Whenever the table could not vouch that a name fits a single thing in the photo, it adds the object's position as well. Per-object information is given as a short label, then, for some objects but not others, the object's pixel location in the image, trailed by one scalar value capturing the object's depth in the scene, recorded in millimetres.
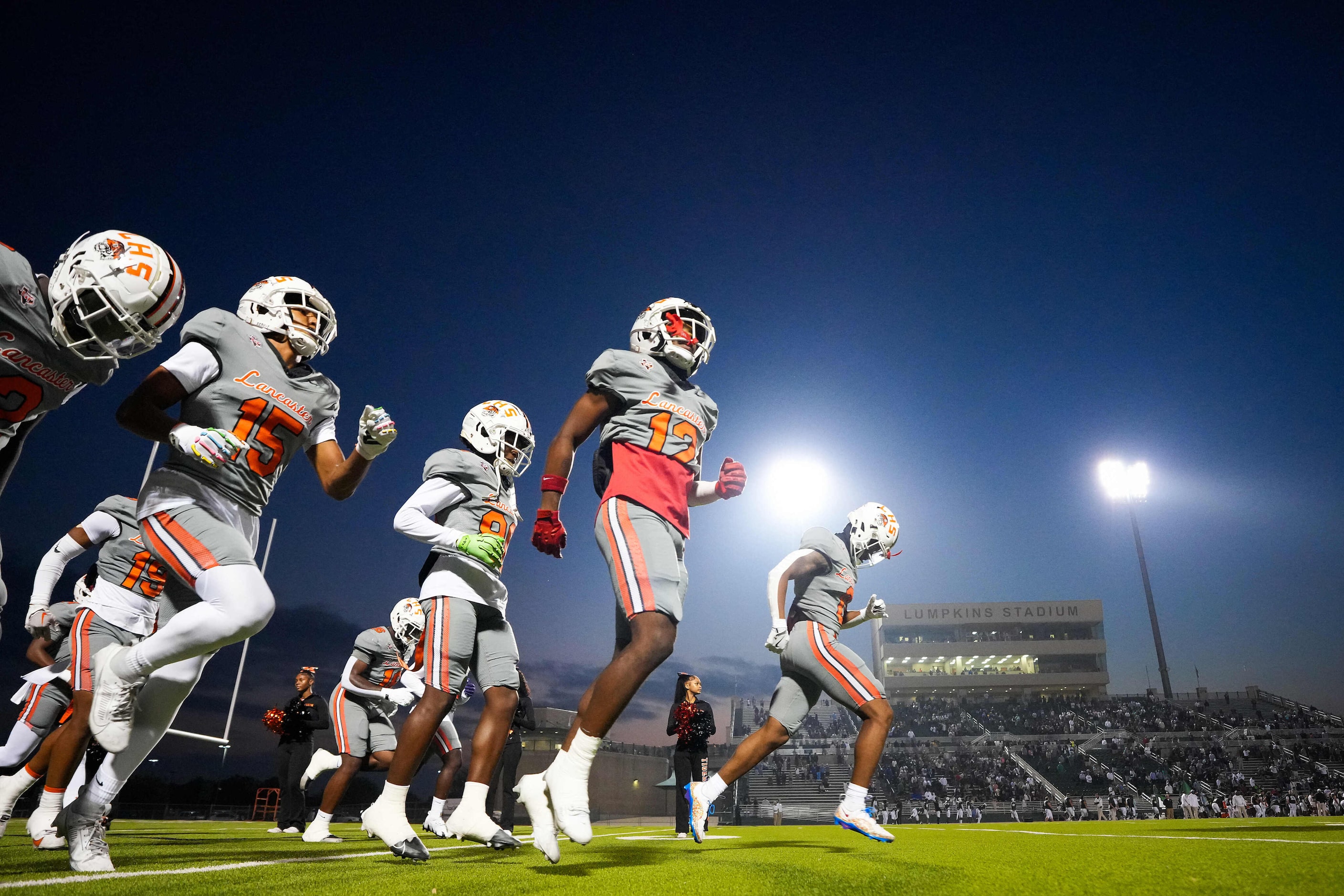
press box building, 67500
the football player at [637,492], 3098
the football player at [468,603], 3887
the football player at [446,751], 6473
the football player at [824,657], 4910
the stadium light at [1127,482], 42406
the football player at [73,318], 2559
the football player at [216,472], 2883
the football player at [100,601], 4230
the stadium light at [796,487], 36094
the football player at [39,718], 5410
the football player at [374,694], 7012
